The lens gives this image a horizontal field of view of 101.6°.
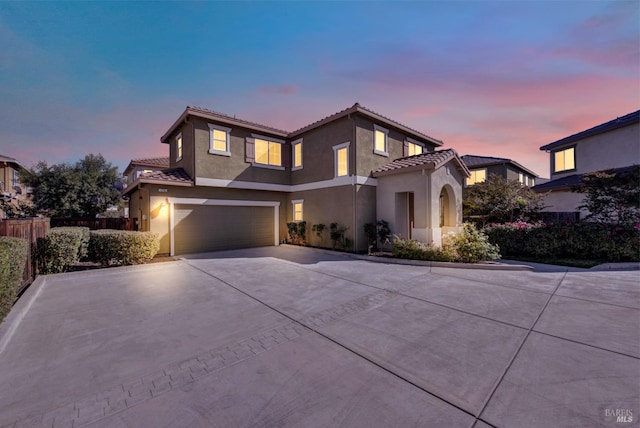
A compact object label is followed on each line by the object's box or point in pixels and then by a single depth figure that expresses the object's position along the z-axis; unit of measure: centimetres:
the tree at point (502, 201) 1334
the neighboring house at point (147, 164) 2428
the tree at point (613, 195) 910
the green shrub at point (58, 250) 759
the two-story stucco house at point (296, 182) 1137
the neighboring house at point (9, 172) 2084
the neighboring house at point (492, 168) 2389
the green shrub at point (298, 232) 1399
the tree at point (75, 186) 1571
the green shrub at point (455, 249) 896
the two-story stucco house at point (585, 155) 1441
